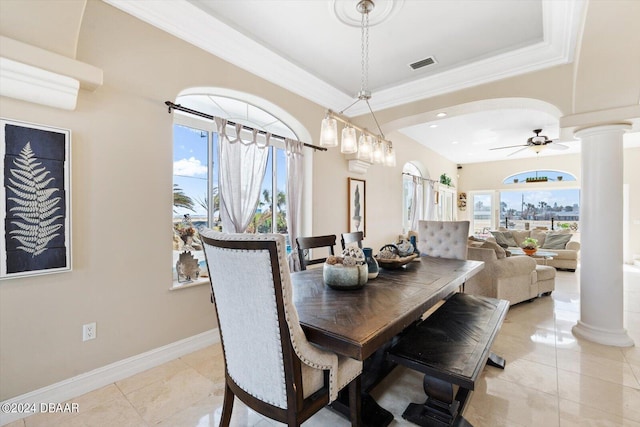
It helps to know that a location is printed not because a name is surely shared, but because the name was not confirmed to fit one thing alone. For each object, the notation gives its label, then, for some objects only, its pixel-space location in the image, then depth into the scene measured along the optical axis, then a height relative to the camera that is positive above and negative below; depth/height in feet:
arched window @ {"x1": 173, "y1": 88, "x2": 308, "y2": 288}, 8.61 +1.46
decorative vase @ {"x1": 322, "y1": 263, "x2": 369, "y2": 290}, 5.62 -1.25
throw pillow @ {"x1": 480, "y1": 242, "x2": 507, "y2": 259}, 11.89 -1.41
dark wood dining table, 3.74 -1.53
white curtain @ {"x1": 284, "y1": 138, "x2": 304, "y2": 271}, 10.77 +0.87
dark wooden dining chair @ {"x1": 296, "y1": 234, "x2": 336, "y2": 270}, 8.29 -0.92
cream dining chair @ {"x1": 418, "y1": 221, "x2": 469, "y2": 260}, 9.87 -0.89
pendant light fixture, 6.92 +2.03
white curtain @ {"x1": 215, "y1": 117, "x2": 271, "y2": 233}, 8.75 +1.25
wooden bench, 4.51 -2.41
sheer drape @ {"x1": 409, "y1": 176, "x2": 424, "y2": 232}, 21.67 +0.96
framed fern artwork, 5.35 +0.24
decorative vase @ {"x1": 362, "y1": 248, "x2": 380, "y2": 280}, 6.61 -1.22
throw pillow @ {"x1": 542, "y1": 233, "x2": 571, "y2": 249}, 21.09 -1.93
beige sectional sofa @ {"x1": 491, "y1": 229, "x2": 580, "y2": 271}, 19.34 -2.15
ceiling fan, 18.70 +4.86
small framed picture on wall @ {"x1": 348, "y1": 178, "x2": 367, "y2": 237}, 14.14 +0.47
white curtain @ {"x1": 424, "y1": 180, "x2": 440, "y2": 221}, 23.70 +1.15
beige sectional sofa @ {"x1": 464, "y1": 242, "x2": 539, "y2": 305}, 11.41 -2.60
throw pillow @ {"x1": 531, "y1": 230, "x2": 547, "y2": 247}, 22.40 -1.65
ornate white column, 8.57 -0.61
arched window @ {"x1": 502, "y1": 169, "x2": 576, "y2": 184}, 25.81 +3.71
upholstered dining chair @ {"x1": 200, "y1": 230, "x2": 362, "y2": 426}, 3.53 -1.66
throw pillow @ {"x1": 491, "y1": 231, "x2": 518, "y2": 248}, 23.52 -1.95
